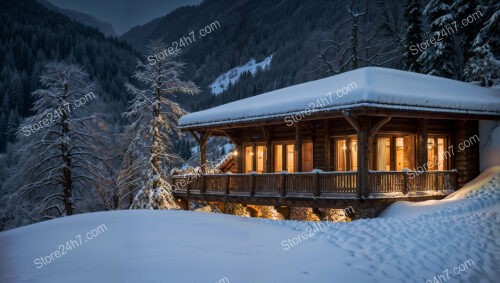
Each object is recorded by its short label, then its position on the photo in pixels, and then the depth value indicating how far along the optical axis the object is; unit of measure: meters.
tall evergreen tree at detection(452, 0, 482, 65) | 27.48
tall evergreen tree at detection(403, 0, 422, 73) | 32.53
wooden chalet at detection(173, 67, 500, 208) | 14.67
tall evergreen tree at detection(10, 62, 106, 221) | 22.66
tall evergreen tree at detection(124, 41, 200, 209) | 22.61
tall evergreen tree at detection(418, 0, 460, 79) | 28.25
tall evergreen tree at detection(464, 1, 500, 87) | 24.03
